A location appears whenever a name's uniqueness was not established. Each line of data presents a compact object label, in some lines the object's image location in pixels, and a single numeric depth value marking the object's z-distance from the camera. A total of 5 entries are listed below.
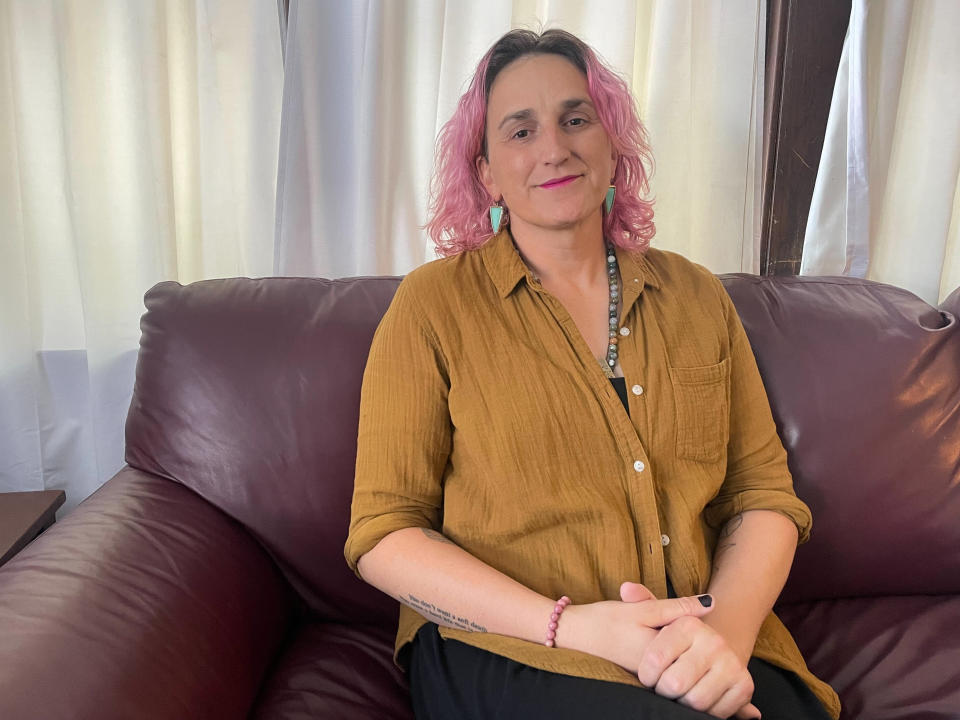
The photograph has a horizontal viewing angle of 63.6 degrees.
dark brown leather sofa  1.15
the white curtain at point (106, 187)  1.58
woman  0.97
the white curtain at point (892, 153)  1.77
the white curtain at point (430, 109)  1.64
